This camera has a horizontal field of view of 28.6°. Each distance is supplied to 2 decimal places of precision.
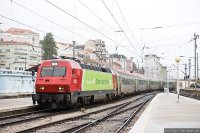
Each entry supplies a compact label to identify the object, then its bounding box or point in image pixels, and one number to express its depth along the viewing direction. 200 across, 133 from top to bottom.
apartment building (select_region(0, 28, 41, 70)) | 107.72
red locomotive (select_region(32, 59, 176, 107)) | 22.14
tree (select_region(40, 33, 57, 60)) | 113.62
